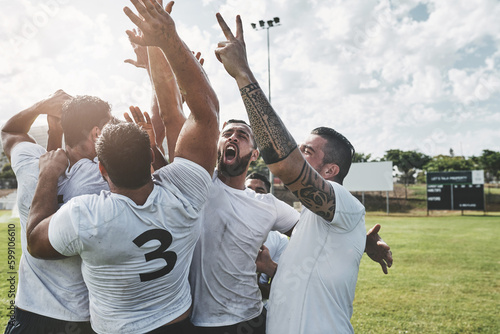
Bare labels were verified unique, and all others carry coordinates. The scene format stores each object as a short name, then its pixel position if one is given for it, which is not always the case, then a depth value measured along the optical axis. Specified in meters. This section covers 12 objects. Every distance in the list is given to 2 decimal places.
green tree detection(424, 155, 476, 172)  62.53
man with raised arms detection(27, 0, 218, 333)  1.81
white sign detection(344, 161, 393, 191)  42.56
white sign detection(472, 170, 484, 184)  34.47
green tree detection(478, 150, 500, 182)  59.88
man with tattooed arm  2.01
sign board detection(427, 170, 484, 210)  33.94
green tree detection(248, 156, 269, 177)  61.48
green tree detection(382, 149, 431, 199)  71.38
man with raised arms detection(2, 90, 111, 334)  2.17
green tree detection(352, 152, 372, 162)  70.53
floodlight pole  31.00
